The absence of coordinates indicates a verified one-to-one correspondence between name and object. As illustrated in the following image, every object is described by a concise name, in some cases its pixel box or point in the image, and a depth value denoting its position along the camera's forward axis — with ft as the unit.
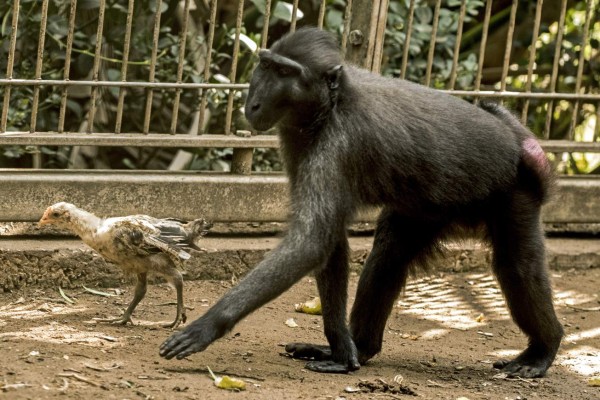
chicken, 41.83
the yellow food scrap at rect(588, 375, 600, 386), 41.89
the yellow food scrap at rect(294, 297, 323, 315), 48.67
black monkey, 37.47
